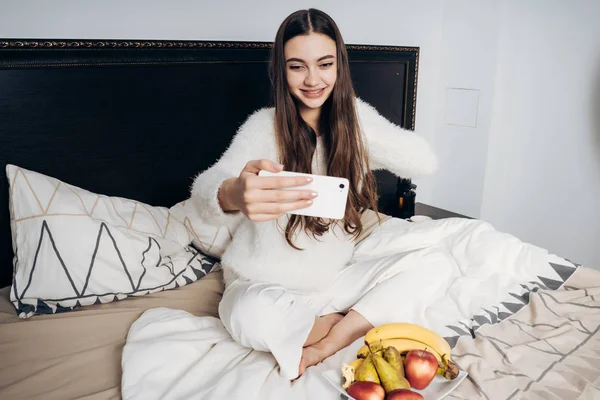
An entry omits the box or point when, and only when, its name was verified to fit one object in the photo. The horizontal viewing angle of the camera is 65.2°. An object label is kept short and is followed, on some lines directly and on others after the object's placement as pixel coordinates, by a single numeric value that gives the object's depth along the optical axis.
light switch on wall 2.48
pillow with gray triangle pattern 1.23
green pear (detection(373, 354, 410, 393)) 0.90
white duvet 1.00
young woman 1.17
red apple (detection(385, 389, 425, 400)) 0.85
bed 1.07
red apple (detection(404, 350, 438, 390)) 0.92
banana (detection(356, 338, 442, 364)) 1.05
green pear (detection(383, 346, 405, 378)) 0.93
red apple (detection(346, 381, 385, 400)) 0.87
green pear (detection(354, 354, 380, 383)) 0.91
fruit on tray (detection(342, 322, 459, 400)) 0.89
